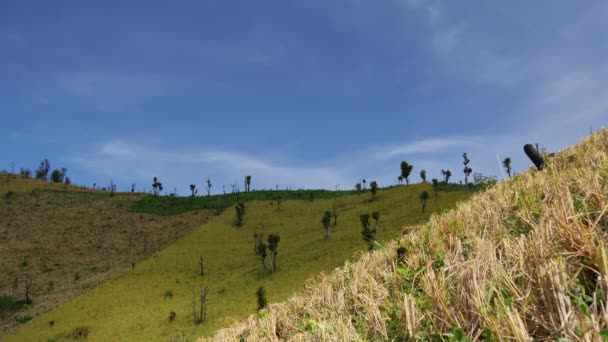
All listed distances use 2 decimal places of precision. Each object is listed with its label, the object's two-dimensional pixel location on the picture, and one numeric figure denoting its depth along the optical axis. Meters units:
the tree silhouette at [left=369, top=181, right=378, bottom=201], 67.38
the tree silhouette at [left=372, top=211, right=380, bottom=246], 49.69
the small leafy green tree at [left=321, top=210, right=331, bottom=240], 52.66
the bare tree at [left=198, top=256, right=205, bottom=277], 49.12
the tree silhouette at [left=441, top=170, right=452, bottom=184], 77.69
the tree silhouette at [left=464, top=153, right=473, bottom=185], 79.19
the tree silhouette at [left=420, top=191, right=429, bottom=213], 56.11
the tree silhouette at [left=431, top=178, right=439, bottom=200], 62.43
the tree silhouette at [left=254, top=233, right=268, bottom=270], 47.78
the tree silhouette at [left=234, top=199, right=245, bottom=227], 65.12
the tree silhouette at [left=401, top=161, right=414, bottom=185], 78.25
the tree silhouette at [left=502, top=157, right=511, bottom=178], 75.21
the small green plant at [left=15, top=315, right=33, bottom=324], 41.12
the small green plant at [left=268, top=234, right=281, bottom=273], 46.81
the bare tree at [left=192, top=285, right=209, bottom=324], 36.45
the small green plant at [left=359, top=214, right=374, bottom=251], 48.87
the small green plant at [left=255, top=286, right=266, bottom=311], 32.05
